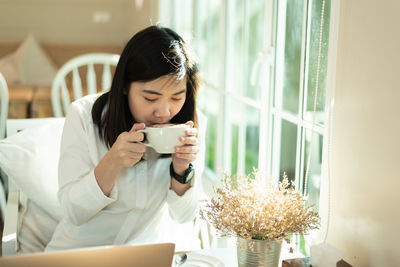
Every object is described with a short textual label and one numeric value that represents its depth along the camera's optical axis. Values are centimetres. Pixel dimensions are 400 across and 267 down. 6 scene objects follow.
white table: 103
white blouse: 123
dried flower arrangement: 88
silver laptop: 70
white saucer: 102
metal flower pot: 90
